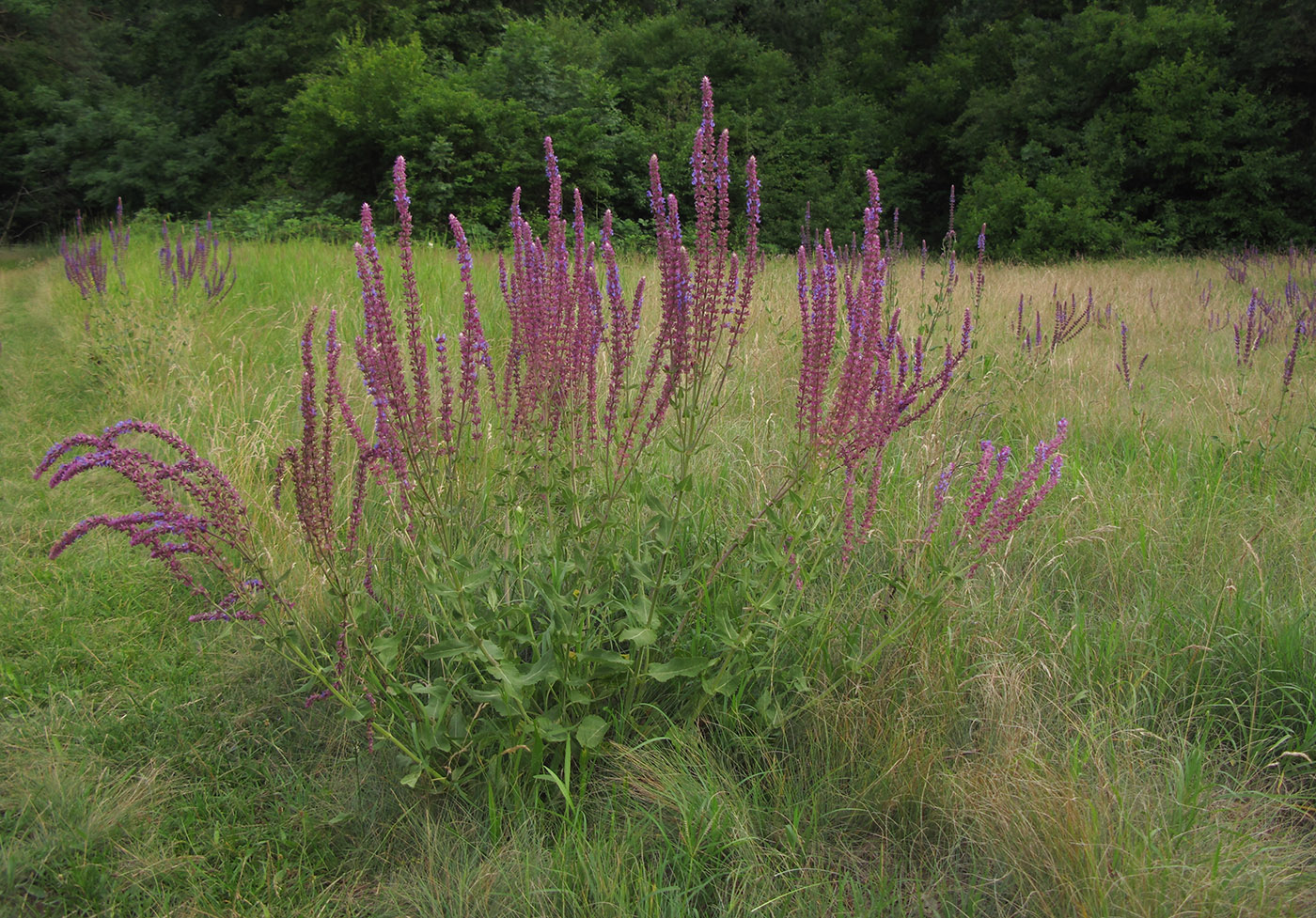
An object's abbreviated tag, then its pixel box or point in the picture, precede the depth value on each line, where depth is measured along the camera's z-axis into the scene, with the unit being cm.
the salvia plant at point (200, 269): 702
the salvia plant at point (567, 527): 202
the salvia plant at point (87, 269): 701
